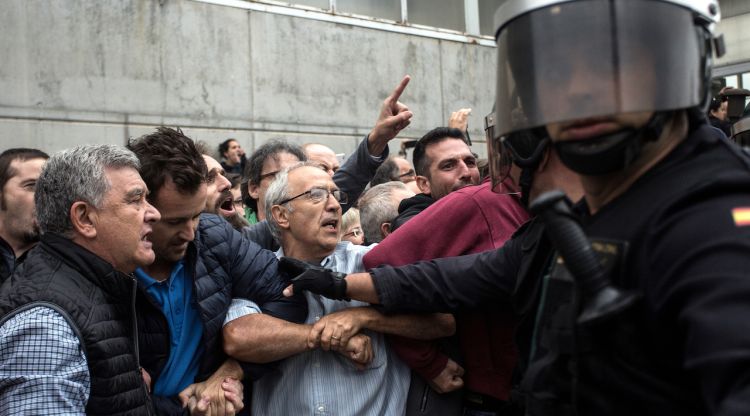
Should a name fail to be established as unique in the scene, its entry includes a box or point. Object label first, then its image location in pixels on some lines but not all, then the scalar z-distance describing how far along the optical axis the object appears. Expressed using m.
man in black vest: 2.20
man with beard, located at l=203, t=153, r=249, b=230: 4.27
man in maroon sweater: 2.82
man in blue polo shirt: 2.75
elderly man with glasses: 2.79
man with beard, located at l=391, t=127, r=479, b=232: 4.11
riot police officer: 1.19
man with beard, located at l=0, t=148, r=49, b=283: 3.88
